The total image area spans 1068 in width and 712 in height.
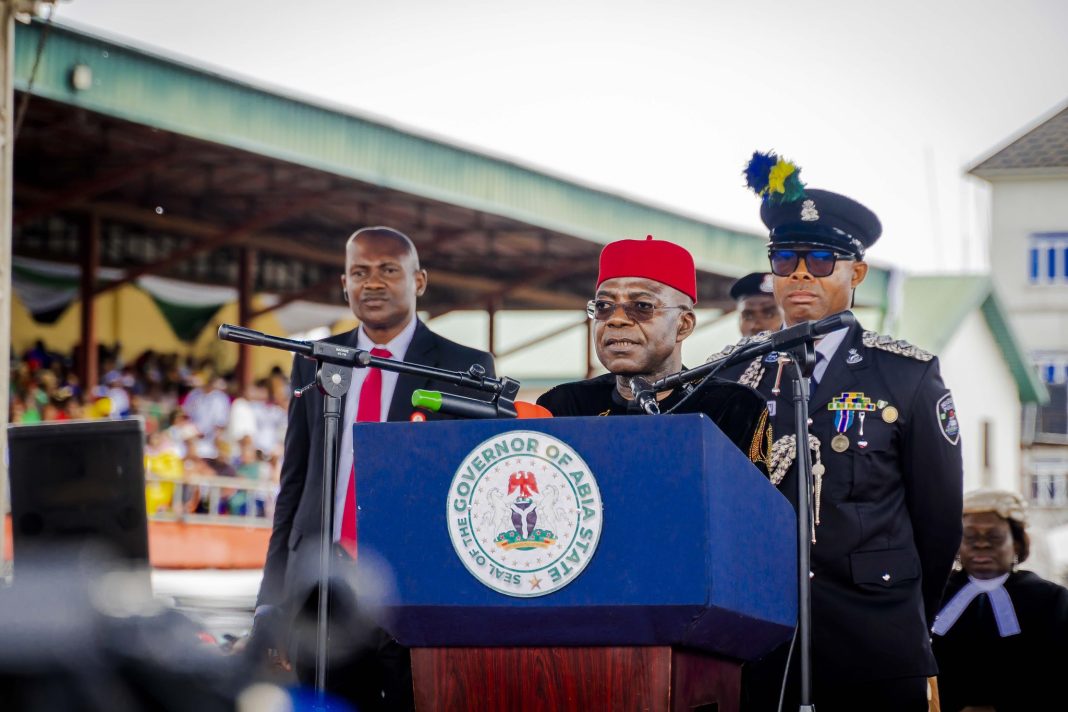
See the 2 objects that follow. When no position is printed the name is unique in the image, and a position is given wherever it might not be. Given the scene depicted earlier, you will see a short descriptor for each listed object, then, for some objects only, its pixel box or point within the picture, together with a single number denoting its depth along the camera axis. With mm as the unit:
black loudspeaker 6816
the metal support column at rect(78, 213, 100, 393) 18078
